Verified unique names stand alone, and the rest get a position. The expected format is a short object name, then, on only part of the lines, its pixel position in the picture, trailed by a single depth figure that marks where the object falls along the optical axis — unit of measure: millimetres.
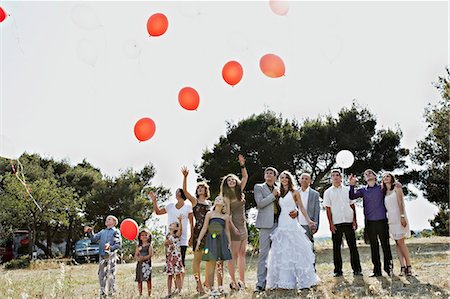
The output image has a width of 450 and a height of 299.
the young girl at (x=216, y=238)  5715
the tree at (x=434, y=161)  16203
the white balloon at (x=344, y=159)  8391
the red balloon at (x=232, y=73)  6445
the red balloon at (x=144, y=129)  6648
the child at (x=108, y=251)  6198
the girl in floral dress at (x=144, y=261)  6164
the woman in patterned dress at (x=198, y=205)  6062
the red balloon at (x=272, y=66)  6266
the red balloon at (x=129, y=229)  6945
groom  5805
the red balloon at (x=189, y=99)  6633
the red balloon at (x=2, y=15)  5773
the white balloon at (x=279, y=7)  5820
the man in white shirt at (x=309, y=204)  6191
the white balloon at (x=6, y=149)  6059
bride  5488
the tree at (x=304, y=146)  17125
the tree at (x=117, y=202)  24339
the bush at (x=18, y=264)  15922
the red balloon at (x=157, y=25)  6367
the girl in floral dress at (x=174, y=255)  6074
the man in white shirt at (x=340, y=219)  6531
